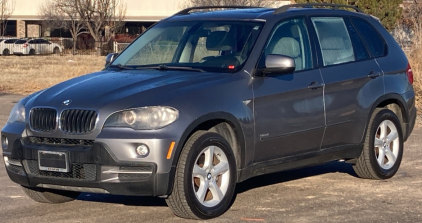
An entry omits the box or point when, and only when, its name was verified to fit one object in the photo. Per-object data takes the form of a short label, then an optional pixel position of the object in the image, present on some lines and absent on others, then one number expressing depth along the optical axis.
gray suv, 5.92
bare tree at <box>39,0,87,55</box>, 56.88
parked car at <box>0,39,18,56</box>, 53.74
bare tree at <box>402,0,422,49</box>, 35.22
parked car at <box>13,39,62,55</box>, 54.50
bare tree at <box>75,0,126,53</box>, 50.31
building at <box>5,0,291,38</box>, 64.19
